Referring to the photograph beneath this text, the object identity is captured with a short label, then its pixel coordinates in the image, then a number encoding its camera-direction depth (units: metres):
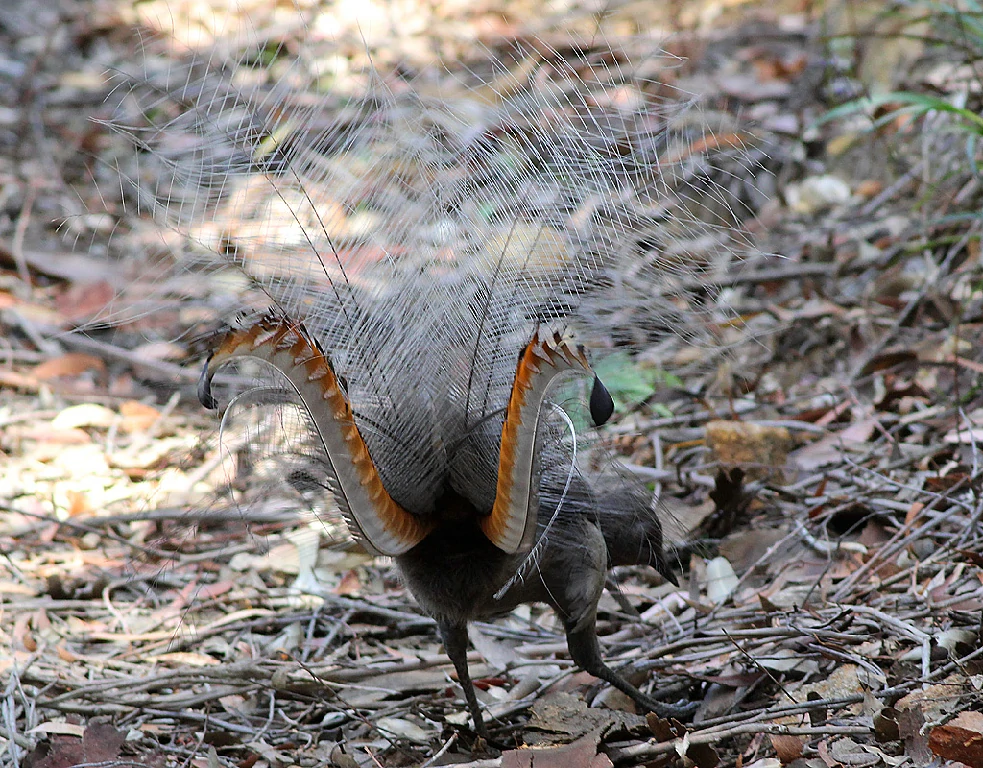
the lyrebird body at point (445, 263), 4.82
